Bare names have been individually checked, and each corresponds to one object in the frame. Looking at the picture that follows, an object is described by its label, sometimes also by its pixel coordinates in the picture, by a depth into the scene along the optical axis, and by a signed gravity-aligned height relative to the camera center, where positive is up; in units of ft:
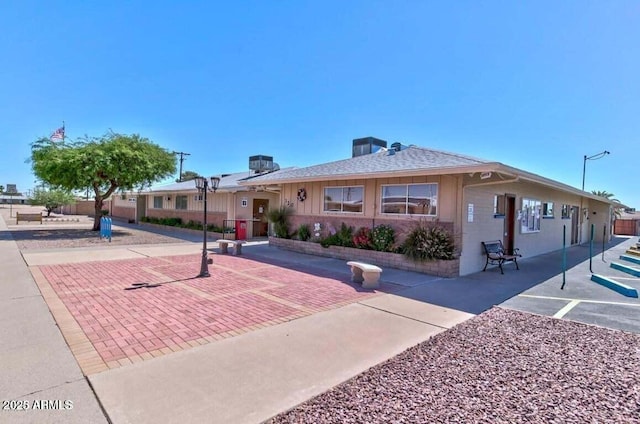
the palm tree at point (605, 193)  132.20 +10.54
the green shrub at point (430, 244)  28.19 -2.75
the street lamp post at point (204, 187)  26.11 +1.70
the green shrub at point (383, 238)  32.65 -2.72
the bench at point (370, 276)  23.27 -4.67
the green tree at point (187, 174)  186.67 +19.33
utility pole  129.90 +20.57
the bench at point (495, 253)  30.49 -3.83
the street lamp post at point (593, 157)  78.74 +15.35
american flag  59.99 +12.77
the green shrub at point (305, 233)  42.22 -3.09
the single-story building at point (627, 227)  97.60 -2.65
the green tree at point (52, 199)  117.29 +1.36
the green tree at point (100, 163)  52.24 +6.70
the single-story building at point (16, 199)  283.30 +1.51
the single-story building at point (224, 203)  58.08 +0.61
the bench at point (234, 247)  38.17 -4.82
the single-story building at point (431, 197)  28.73 +1.77
